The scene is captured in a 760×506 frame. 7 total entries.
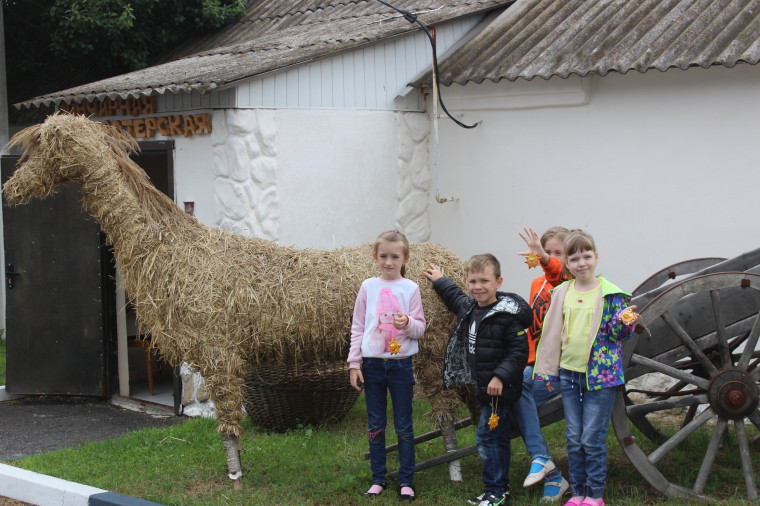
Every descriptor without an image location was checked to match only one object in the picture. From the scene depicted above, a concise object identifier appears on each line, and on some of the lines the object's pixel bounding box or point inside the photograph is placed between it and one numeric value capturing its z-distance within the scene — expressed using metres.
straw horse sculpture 4.98
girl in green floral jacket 4.31
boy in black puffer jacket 4.52
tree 10.17
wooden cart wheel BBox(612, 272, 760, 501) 4.36
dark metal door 8.24
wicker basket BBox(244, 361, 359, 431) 6.52
